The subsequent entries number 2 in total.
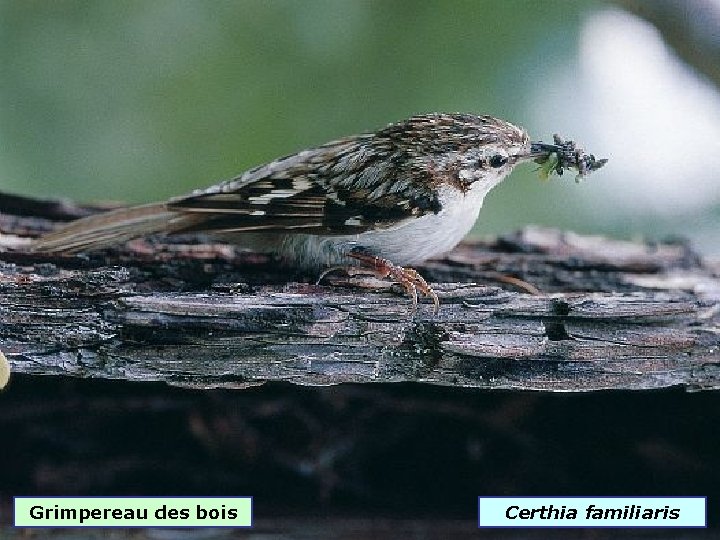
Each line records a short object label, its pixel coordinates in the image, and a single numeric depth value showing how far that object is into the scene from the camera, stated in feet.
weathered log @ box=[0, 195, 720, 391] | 5.91
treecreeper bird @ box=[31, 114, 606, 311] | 6.00
